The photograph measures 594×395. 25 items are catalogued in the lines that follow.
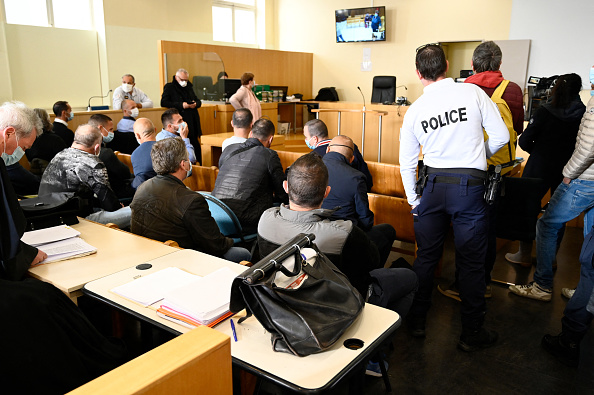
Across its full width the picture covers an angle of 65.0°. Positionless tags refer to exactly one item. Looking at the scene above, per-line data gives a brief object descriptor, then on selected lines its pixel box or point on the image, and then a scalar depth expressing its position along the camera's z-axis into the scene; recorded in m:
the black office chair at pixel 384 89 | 9.16
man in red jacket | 2.78
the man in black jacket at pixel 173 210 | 2.39
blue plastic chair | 2.90
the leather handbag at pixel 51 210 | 2.35
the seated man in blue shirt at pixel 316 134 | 3.73
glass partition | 7.64
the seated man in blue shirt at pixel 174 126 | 4.52
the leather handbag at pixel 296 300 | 1.26
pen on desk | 1.37
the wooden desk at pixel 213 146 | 5.43
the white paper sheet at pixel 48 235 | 2.14
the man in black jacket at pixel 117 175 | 3.86
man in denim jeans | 2.76
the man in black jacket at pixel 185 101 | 6.77
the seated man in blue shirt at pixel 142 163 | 3.65
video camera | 5.74
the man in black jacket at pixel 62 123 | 5.07
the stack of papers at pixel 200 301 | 1.44
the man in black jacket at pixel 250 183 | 3.17
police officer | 2.34
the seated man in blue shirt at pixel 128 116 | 5.84
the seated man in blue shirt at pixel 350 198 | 2.85
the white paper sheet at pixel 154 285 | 1.62
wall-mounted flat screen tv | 9.99
